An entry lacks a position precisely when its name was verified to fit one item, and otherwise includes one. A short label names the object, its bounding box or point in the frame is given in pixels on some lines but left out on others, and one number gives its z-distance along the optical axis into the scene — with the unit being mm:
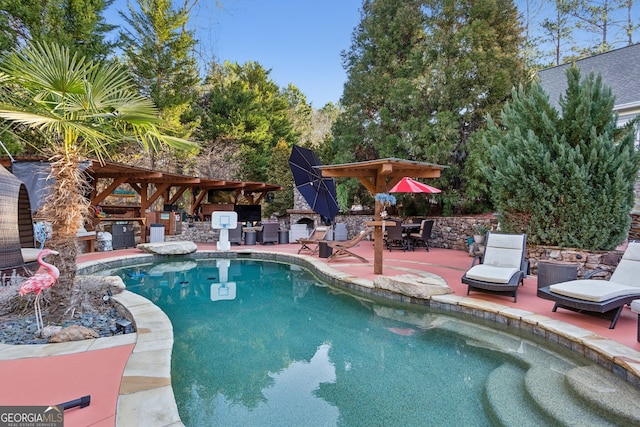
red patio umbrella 10398
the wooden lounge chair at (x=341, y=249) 8658
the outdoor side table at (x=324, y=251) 9654
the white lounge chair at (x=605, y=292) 4098
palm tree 3326
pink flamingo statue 3627
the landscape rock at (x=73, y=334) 3668
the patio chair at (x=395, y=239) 11062
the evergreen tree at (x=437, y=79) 12539
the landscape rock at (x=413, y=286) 5633
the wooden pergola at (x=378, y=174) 6984
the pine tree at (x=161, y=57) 16781
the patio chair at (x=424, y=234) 11039
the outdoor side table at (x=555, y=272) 5082
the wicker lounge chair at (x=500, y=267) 5184
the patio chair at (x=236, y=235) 13305
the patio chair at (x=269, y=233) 13461
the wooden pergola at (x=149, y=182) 10312
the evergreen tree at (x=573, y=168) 6508
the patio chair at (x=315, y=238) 10641
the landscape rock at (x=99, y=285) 5332
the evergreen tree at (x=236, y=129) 19734
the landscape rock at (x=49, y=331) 3768
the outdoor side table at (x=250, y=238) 13522
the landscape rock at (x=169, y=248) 10406
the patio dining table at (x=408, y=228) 11328
